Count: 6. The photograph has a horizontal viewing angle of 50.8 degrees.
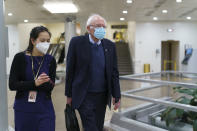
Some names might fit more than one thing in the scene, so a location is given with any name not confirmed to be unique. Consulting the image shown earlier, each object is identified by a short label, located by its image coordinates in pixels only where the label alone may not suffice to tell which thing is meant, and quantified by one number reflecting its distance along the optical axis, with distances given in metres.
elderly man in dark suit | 2.08
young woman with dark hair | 1.68
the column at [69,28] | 11.02
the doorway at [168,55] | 13.98
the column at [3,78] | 2.26
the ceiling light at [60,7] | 8.16
